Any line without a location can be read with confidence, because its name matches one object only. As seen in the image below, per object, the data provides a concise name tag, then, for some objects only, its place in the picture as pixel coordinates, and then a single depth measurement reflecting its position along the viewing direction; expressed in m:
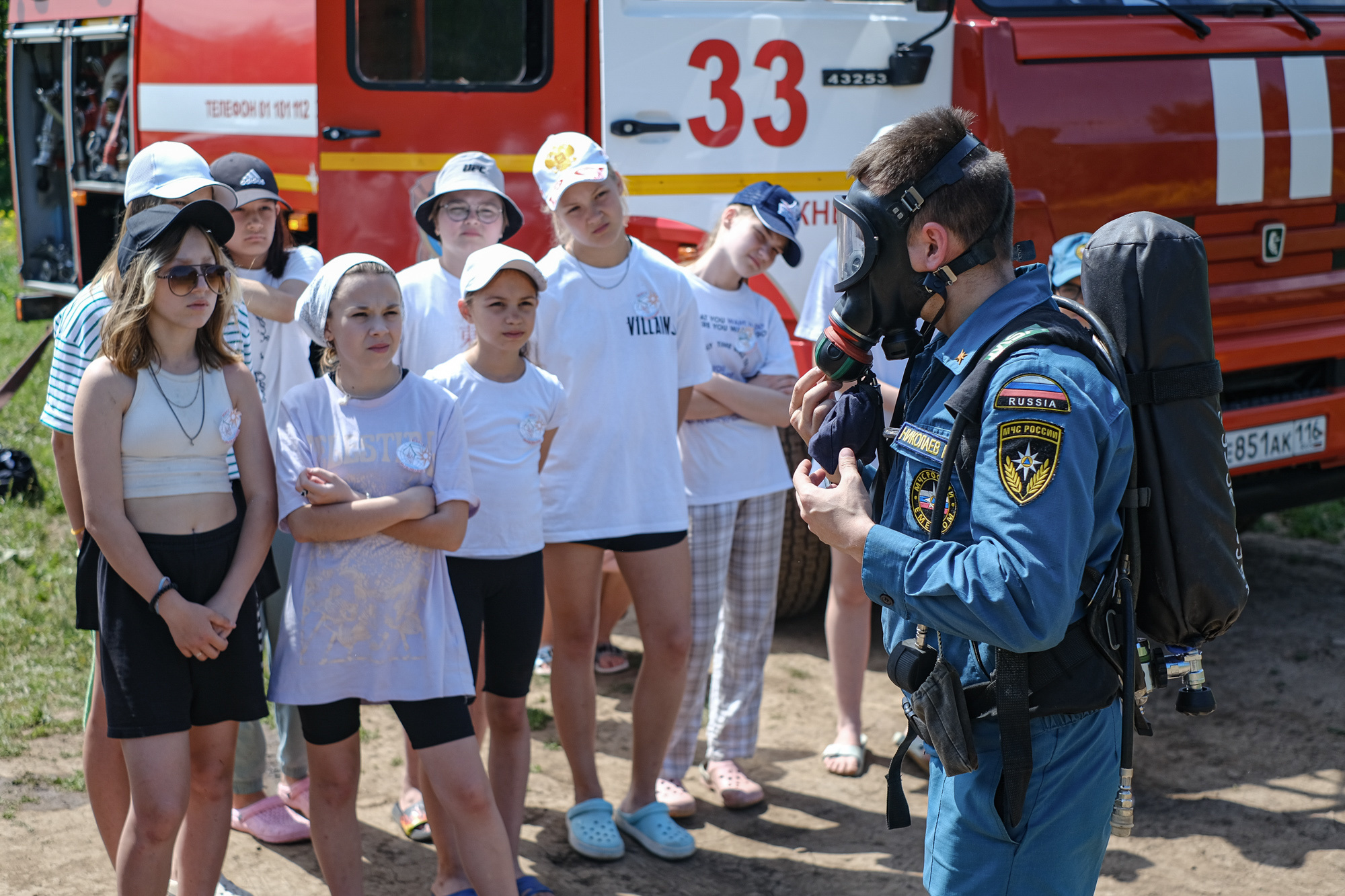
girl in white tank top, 2.67
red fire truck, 4.26
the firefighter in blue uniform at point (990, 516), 1.72
